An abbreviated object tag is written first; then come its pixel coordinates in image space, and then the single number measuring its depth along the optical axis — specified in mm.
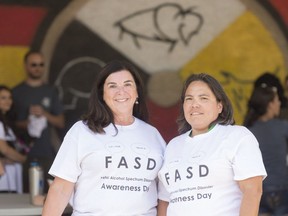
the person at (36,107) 6465
